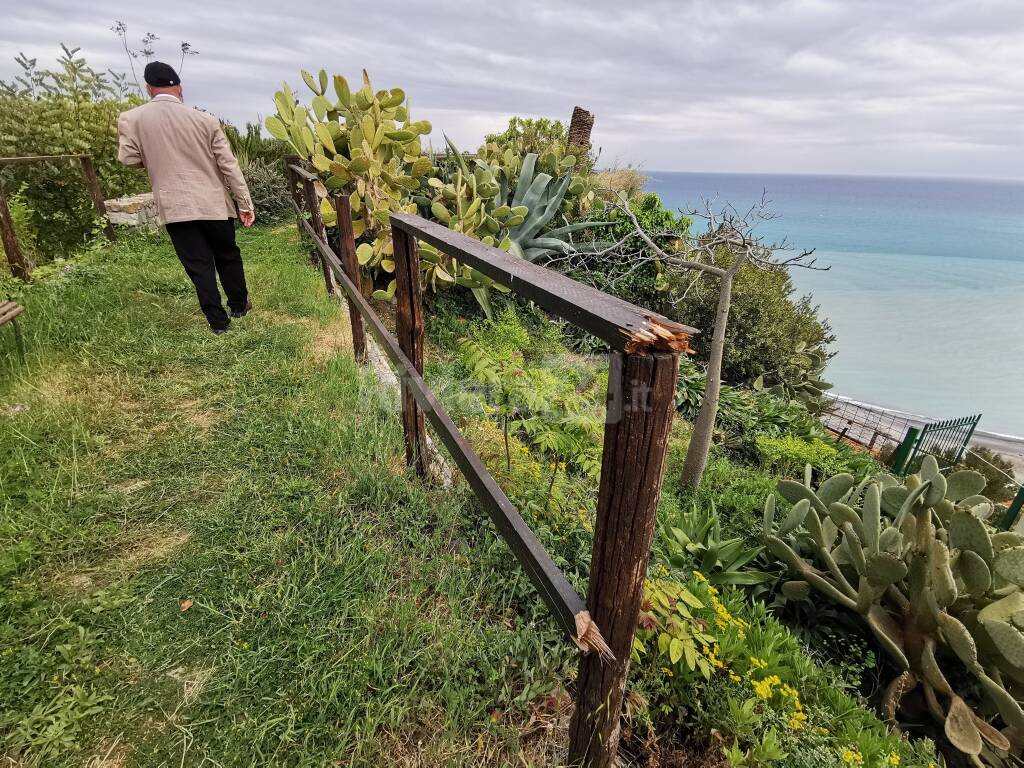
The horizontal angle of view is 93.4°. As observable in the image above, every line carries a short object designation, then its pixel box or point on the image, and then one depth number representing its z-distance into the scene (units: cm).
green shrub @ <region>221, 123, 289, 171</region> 978
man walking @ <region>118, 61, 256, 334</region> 337
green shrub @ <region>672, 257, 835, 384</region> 825
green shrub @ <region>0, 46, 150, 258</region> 689
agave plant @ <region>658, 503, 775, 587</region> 271
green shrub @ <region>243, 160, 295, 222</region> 908
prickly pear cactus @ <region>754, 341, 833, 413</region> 832
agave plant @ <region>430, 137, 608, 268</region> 552
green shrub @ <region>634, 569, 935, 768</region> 155
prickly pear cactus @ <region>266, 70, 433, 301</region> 482
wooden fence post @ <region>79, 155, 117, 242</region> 625
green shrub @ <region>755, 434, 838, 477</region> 547
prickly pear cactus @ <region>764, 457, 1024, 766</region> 218
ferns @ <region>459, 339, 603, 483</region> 250
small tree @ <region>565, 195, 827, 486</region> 412
